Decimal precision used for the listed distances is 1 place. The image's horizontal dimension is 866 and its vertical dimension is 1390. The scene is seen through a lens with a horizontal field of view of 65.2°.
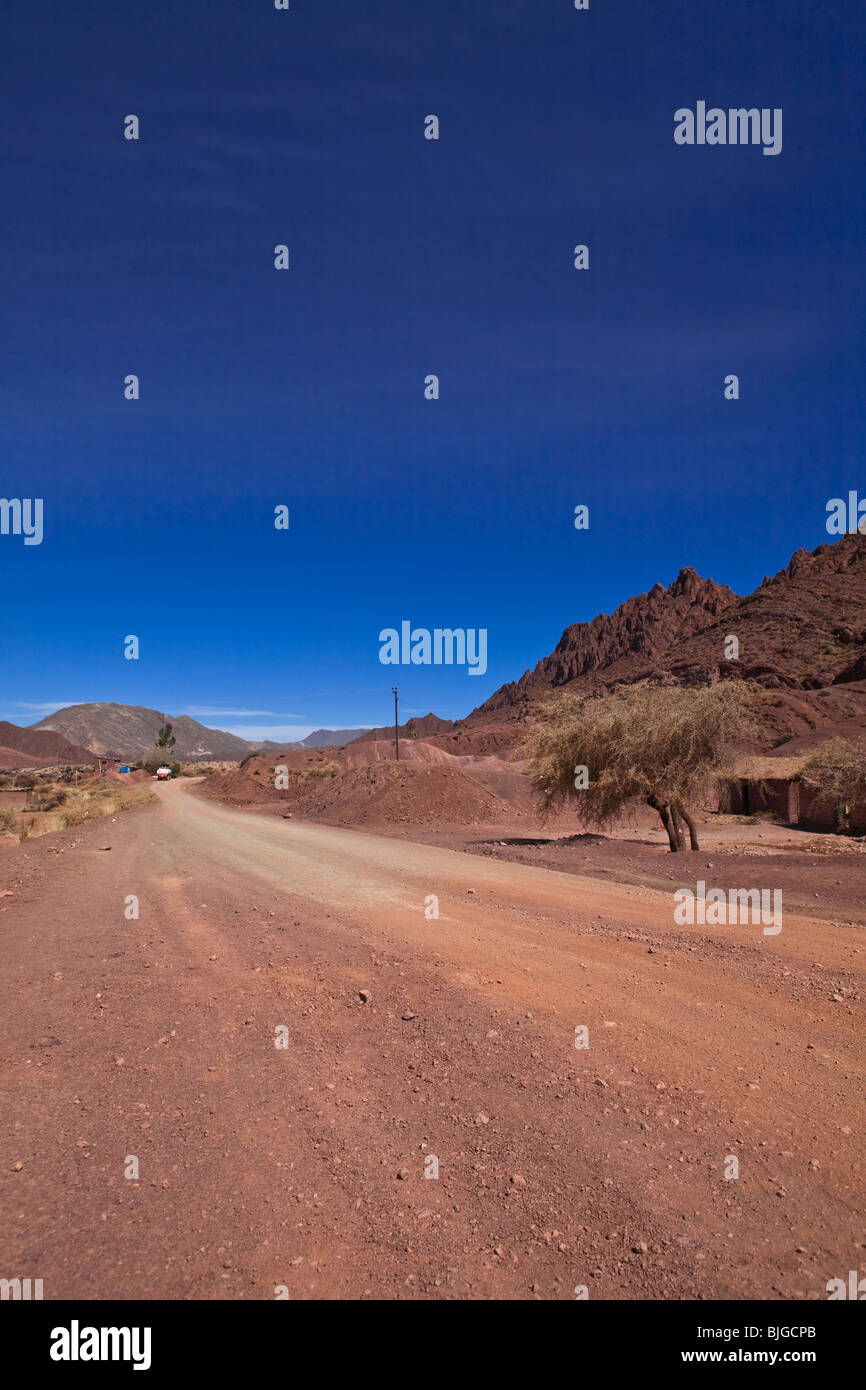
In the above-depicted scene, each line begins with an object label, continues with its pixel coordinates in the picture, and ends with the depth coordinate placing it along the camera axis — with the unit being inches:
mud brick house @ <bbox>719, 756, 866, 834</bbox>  1197.1
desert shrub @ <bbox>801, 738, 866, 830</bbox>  973.2
